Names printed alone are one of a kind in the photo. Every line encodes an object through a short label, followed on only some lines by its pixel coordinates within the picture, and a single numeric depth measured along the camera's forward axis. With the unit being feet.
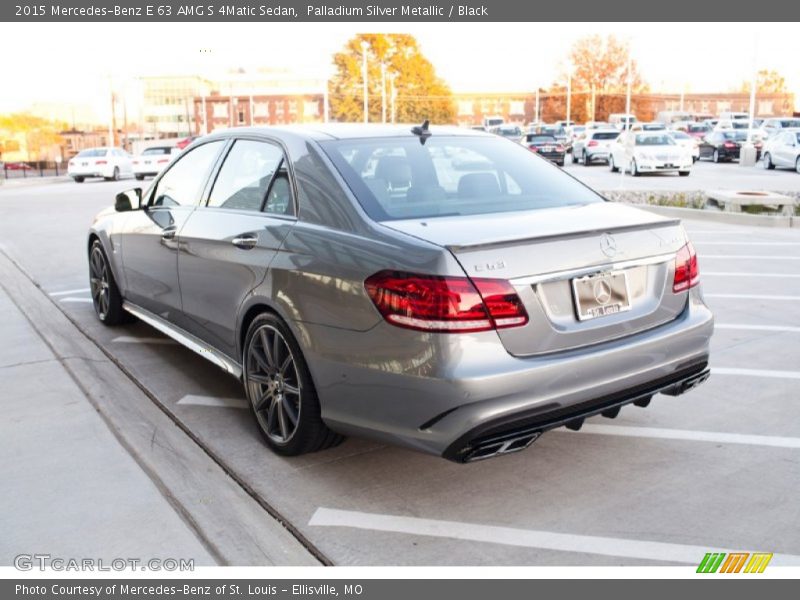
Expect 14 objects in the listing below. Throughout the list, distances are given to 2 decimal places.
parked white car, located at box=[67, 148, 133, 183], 116.06
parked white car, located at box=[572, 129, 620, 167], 117.70
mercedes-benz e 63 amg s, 10.85
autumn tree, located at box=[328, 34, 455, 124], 279.08
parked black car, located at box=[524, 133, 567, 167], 121.90
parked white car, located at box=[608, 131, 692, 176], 88.94
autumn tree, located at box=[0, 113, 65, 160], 304.09
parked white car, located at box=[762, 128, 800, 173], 97.45
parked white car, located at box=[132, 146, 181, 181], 114.62
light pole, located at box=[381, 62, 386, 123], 241.37
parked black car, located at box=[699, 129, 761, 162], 122.07
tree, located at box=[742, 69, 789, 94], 429.63
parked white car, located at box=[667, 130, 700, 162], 95.91
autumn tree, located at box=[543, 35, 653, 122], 306.14
